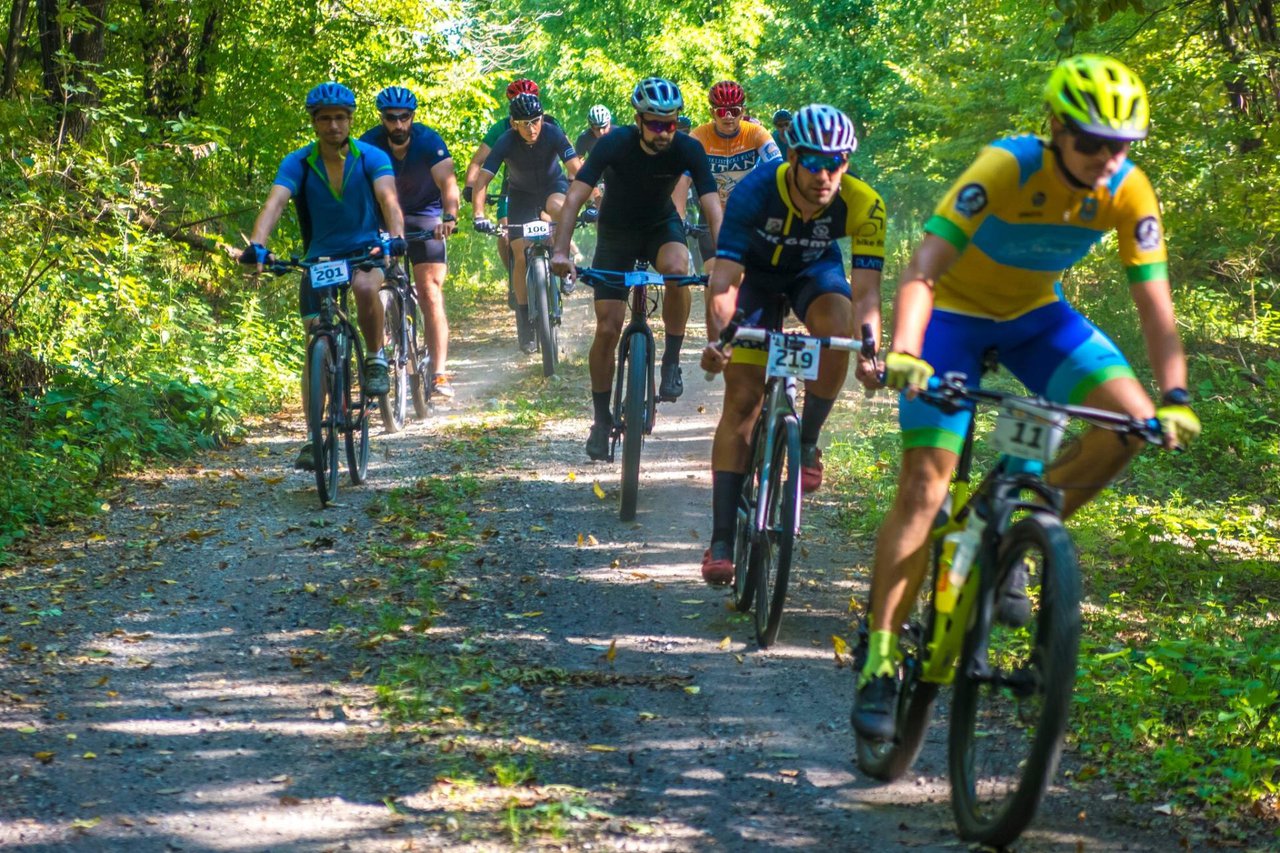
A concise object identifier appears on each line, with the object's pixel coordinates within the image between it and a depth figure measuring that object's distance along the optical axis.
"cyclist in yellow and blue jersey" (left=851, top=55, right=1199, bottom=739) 7.79
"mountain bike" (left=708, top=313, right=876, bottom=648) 11.23
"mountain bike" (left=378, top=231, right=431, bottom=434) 21.46
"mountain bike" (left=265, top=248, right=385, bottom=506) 16.78
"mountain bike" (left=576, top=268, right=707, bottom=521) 15.91
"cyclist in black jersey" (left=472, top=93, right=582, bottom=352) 26.41
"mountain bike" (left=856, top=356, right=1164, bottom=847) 7.10
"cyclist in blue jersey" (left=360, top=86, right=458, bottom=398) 21.59
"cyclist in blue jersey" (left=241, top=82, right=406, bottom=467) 17.36
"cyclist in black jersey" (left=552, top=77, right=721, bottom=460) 16.48
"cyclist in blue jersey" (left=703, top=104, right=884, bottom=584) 12.13
